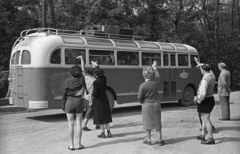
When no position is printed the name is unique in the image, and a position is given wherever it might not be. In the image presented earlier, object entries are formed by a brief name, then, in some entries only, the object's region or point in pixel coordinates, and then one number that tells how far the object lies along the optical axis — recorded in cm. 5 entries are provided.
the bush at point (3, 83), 1923
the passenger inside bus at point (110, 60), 1222
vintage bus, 1055
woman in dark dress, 764
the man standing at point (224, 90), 1064
